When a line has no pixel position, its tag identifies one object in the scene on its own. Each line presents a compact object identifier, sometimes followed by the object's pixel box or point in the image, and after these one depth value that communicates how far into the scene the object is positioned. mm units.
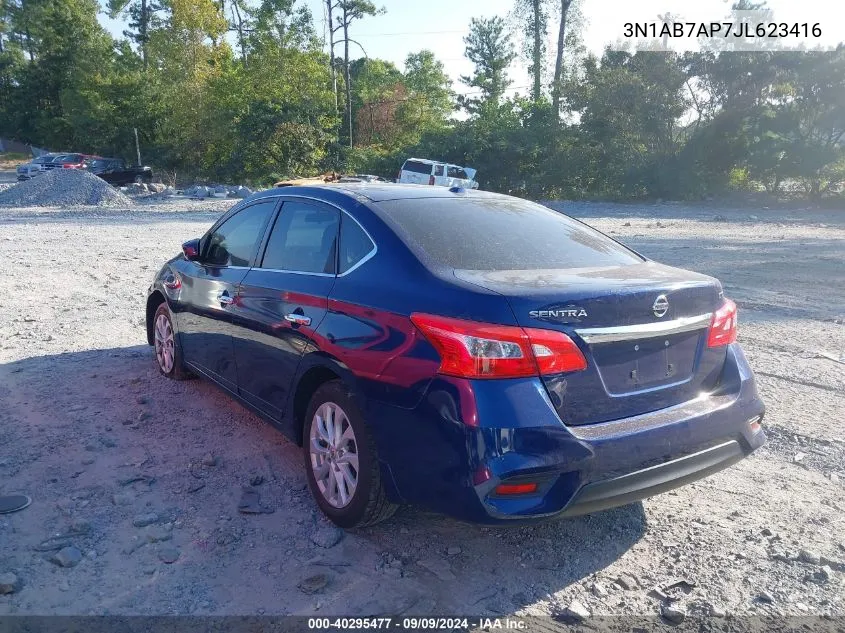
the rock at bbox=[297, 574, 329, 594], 3055
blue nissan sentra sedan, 2814
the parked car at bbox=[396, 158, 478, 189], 28891
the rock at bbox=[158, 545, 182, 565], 3273
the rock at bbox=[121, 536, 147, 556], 3336
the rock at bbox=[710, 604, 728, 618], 2900
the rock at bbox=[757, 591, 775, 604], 2984
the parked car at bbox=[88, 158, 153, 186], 33000
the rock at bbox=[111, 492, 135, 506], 3799
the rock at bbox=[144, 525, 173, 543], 3443
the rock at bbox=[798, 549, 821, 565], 3263
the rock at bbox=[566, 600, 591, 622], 2887
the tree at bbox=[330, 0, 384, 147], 44188
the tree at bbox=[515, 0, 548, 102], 46750
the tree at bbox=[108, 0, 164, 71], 55031
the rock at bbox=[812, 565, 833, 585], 3119
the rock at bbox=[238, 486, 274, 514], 3738
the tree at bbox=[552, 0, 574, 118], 41119
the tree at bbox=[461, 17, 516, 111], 55906
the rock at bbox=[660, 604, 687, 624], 2873
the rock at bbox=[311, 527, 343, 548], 3428
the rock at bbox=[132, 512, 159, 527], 3584
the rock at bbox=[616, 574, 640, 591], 3092
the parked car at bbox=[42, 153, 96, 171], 33125
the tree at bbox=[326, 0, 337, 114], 44275
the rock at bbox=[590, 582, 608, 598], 3035
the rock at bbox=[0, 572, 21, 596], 3004
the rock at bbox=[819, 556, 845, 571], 3215
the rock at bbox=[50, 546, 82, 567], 3213
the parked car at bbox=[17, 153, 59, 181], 33094
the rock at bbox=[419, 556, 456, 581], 3186
